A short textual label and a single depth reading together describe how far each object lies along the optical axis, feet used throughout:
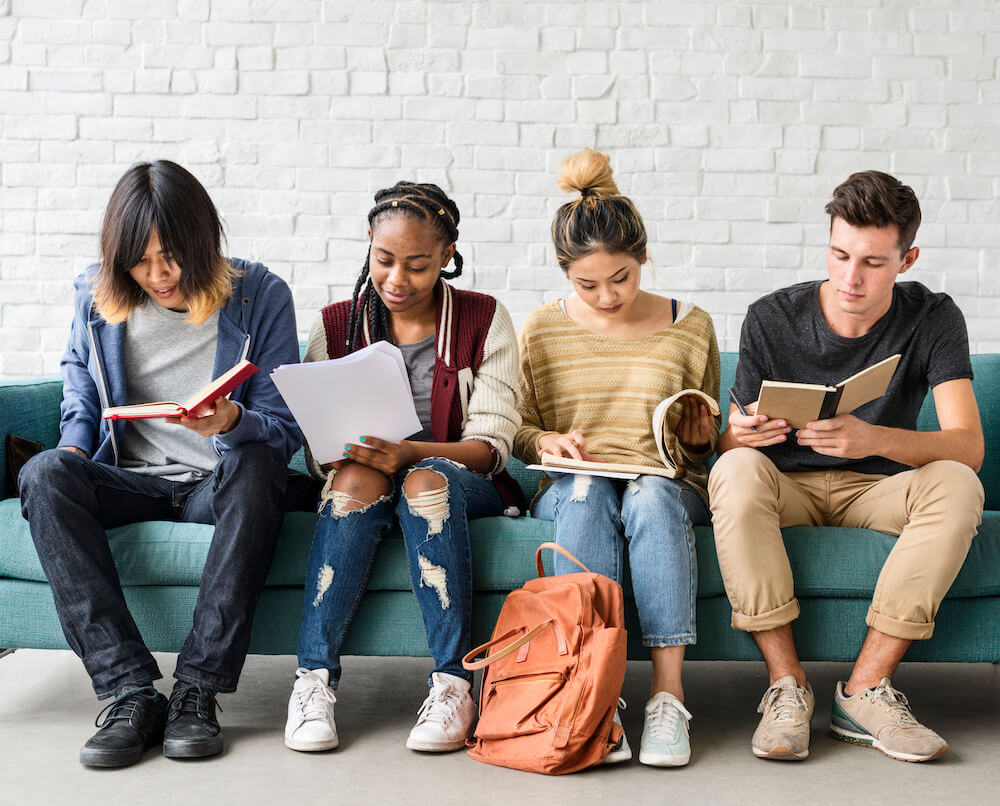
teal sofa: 6.13
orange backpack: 5.30
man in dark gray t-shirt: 5.82
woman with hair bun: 5.85
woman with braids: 5.88
